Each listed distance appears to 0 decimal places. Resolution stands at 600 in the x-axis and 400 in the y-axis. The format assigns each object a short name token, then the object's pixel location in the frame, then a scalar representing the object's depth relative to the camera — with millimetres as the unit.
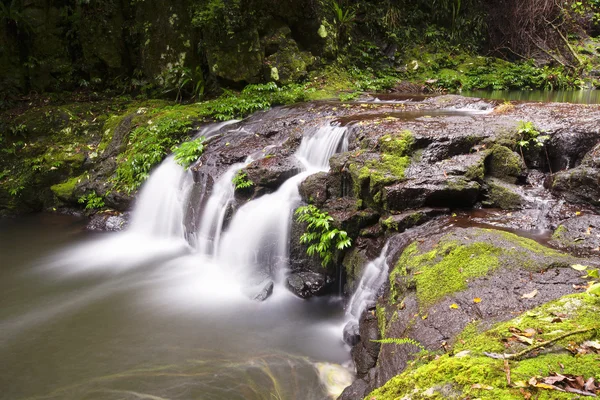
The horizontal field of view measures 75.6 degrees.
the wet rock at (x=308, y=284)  5510
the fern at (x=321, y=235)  5199
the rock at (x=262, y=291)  5572
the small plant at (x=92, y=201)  9055
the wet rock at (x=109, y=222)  8438
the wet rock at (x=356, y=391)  3377
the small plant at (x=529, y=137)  5407
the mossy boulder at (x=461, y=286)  2785
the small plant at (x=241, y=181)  6566
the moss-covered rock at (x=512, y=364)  1539
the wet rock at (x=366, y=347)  3904
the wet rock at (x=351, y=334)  4502
